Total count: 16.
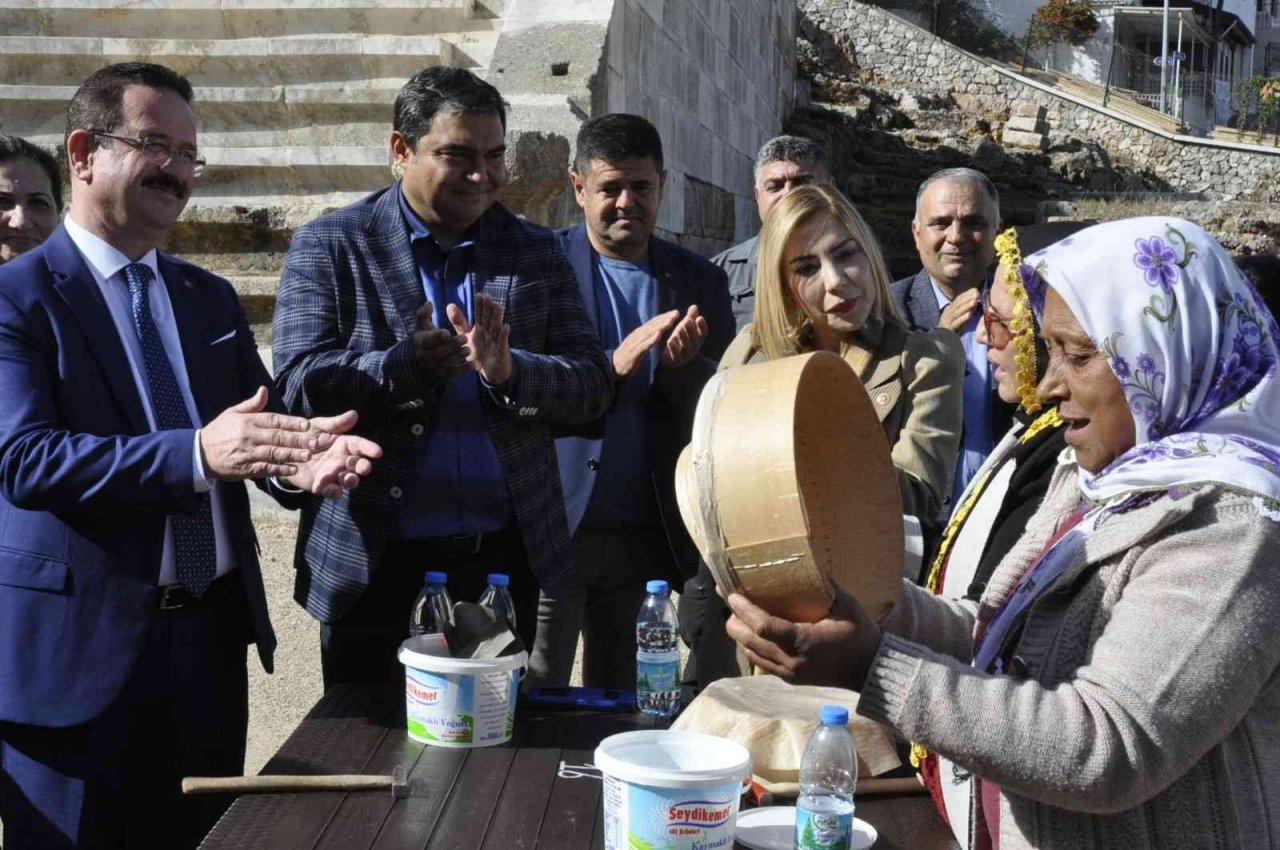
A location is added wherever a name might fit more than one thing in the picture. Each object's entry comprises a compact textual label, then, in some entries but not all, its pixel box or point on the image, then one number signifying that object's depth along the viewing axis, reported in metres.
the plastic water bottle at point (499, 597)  2.72
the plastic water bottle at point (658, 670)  2.71
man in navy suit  2.54
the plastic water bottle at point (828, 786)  1.92
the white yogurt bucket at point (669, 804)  1.87
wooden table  2.10
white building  41.69
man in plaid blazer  3.15
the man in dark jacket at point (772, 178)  5.12
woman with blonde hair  3.46
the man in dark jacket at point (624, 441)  3.84
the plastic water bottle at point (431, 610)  2.74
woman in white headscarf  1.64
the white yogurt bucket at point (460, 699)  2.46
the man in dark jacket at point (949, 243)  4.89
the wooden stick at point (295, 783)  2.24
